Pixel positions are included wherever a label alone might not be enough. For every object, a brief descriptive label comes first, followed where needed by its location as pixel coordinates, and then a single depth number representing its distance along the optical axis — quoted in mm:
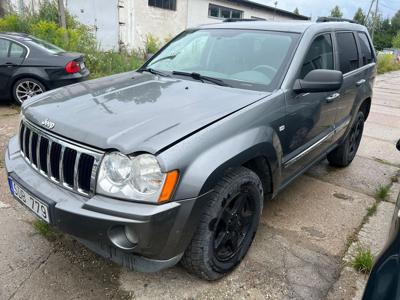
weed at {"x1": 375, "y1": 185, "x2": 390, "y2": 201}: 3991
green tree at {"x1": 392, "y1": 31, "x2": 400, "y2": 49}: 52088
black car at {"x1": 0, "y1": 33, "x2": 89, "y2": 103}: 6598
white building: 15812
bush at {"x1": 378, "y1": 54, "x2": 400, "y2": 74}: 20988
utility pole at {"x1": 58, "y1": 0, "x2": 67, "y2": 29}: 10256
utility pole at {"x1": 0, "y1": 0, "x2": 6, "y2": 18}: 14289
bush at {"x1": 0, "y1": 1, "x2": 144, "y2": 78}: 9414
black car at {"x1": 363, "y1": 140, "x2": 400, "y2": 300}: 1313
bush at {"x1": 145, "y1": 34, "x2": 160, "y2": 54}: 16062
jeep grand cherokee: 1968
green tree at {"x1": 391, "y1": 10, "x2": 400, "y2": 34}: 69062
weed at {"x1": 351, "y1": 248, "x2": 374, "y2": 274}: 2691
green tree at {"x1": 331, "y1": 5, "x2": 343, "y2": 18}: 73900
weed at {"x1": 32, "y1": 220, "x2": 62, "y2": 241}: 2891
